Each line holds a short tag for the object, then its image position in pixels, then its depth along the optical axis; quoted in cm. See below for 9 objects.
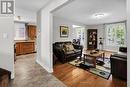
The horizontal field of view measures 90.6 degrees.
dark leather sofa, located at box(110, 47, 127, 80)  183
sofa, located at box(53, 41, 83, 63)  297
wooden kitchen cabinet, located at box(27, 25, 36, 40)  467
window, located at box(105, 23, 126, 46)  459
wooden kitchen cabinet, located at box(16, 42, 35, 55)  404
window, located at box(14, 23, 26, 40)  441
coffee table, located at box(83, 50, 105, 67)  264
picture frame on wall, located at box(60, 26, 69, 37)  383
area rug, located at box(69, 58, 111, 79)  213
